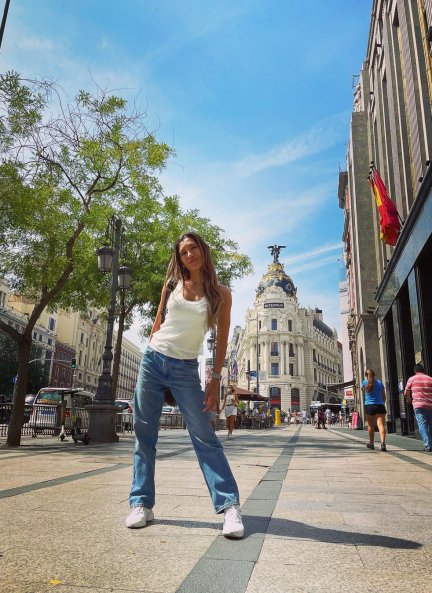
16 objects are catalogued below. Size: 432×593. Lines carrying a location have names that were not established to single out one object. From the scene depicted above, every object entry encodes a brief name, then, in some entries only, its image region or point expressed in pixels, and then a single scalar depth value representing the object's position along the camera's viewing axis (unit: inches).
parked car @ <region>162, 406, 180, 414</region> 1152.3
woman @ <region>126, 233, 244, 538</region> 102.7
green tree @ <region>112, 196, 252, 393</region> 757.9
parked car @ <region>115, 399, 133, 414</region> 912.6
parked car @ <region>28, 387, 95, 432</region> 565.6
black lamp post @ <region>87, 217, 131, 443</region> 420.8
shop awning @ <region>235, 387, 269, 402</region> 1122.7
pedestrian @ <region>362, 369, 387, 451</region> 354.3
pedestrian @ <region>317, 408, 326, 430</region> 1230.3
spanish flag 594.2
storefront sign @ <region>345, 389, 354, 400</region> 1375.5
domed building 2915.8
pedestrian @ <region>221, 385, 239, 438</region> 620.3
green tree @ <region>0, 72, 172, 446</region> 393.4
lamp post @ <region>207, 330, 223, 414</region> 980.8
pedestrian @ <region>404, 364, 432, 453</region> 342.0
